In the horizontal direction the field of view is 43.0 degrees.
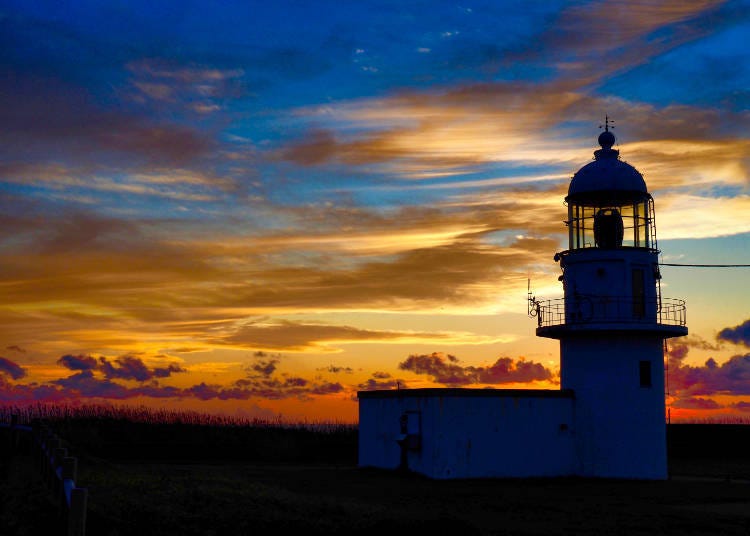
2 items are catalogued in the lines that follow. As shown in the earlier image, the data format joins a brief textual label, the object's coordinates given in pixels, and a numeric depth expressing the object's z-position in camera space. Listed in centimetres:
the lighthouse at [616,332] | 3136
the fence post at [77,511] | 1080
